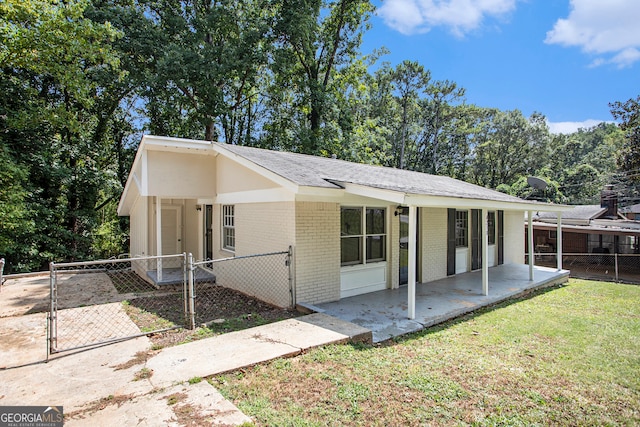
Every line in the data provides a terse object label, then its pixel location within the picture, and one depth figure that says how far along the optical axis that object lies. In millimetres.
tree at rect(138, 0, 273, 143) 17203
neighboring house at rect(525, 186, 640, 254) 16297
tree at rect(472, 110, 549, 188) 32812
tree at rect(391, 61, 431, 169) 29750
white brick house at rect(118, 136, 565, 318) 6801
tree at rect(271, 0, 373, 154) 19438
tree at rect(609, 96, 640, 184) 19703
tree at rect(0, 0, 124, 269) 12953
